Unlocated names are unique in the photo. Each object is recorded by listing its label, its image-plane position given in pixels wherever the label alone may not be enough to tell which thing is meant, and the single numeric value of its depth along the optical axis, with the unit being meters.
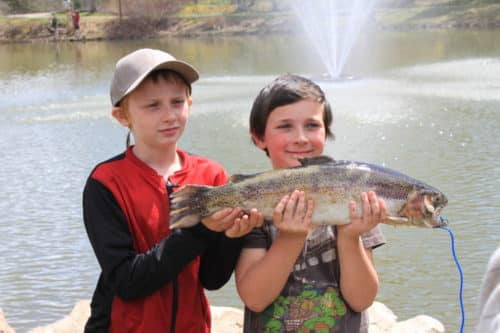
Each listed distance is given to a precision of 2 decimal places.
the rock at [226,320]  4.74
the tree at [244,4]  51.97
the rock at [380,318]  4.73
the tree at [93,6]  58.07
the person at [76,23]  48.08
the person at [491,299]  1.34
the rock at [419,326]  4.62
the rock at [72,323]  4.99
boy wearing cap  2.58
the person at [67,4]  56.97
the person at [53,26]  47.72
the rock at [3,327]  4.51
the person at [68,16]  48.28
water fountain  23.60
